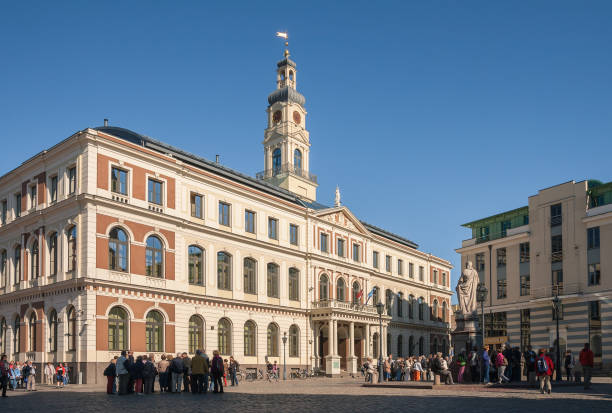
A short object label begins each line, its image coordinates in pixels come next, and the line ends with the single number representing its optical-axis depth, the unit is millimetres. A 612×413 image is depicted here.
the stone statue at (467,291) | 32594
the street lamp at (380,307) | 41088
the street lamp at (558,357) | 34188
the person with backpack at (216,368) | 26692
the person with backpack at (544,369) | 24109
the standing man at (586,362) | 27266
